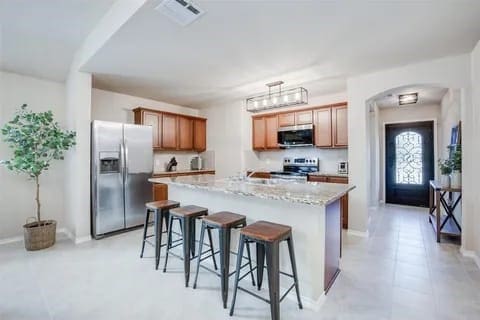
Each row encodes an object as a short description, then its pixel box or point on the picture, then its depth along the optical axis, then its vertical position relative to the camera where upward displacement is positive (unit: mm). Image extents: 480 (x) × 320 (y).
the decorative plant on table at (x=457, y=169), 3166 -148
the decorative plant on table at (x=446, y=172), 3313 -198
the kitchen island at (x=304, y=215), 1934 -515
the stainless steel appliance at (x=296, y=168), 4734 -190
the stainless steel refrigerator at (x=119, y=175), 3533 -234
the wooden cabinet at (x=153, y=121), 4578 +772
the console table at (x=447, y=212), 3284 -786
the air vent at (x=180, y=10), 1919 +1268
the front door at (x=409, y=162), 5559 -90
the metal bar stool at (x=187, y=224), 2295 -676
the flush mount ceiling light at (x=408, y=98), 4609 +1209
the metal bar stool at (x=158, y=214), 2631 -644
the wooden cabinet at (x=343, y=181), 3930 -385
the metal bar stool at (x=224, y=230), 1961 -624
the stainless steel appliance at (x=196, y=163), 5840 -84
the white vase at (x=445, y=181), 3330 -323
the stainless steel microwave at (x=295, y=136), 4675 +470
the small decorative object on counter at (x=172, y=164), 5219 -94
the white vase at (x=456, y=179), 3184 -288
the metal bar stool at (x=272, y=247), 1693 -659
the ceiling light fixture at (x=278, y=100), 3334 +875
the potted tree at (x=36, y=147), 3076 +188
